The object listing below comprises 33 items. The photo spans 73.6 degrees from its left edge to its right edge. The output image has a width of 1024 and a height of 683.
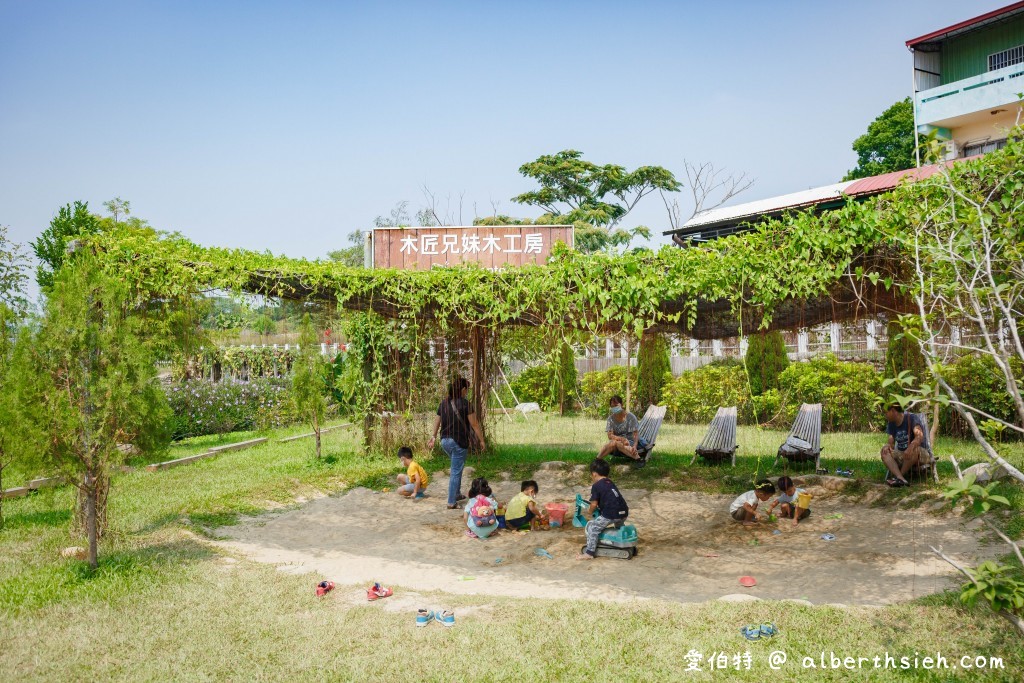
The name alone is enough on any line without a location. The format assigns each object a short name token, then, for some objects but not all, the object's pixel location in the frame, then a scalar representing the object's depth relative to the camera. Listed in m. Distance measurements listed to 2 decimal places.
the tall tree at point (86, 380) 5.46
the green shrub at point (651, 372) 16.53
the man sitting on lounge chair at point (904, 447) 7.74
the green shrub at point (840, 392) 12.61
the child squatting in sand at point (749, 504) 7.13
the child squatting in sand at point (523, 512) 7.09
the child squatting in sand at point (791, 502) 7.07
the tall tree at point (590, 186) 30.17
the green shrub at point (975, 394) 10.19
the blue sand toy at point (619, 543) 6.09
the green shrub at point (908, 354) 8.66
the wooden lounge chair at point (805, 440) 8.93
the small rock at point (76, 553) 5.94
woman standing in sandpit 8.12
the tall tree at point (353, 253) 34.83
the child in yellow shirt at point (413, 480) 8.75
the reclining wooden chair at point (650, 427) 10.10
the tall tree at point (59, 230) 14.55
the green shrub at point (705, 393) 14.93
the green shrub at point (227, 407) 14.62
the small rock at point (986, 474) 6.91
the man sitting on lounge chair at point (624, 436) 9.77
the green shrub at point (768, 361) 14.99
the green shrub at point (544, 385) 17.34
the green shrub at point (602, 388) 17.06
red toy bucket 7.18
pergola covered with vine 7.00
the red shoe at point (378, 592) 5.01
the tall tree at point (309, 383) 11.30
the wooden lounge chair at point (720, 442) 9.84
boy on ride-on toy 6.11
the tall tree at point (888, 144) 28.44
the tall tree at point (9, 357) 5.41
